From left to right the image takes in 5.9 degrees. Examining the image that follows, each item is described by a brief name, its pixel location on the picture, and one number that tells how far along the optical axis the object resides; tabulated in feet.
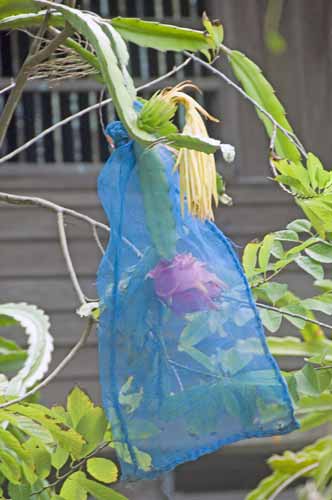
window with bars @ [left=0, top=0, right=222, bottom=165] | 38.94
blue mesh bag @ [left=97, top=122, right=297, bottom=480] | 13.61
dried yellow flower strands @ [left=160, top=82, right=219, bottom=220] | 13.43
